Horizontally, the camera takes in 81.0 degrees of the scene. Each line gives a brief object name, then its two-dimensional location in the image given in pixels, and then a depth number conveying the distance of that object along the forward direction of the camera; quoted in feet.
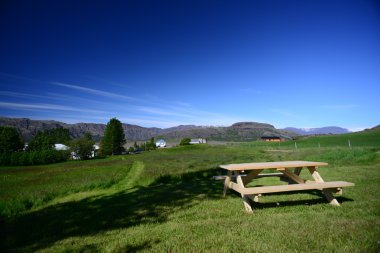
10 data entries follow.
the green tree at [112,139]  282.36
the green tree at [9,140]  263.29
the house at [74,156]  249.79
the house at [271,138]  416.34
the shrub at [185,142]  285.47
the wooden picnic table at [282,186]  19.22
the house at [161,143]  438.61
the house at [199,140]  419.64
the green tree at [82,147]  239.50
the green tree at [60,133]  452.76
